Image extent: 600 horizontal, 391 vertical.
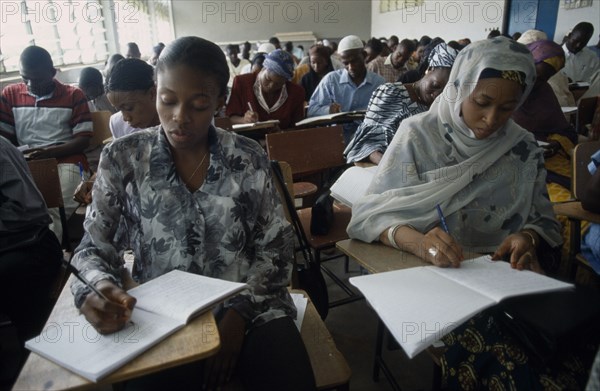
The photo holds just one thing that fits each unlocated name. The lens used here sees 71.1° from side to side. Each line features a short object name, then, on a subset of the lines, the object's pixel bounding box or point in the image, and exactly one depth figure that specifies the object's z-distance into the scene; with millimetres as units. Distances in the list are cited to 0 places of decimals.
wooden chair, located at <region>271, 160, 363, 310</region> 1628
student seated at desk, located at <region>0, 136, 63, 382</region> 1696
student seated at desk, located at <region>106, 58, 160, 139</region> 1916
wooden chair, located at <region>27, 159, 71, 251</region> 2053
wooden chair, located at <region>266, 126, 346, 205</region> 2672
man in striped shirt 2887
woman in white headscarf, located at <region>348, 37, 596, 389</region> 1367
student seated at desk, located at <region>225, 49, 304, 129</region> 3715
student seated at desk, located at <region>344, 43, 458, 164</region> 2510
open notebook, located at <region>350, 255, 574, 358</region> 868
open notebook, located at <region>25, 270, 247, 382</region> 768
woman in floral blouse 1031
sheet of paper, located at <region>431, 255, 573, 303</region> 975
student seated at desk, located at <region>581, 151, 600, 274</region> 1672
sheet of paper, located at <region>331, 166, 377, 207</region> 1973
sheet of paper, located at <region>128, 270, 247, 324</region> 876
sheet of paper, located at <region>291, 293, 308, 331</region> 1255
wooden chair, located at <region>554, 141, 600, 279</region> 1742
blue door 7086
